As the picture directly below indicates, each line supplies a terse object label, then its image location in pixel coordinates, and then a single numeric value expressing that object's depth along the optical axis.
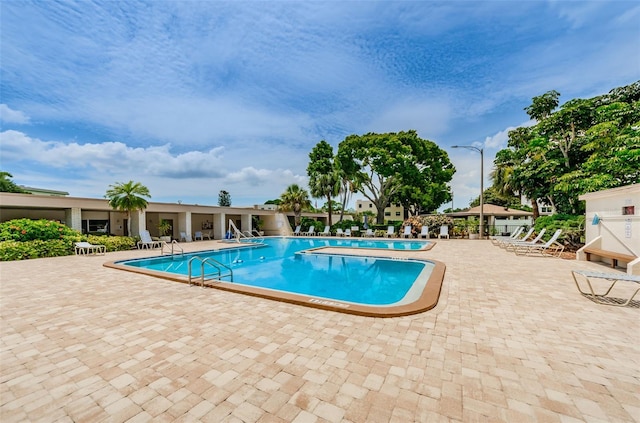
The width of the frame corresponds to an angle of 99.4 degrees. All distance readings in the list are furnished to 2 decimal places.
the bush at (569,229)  12.67
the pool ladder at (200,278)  6.57
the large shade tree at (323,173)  25.94
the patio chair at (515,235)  15.51
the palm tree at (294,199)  25.25
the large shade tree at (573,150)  13.41
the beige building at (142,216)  14.08
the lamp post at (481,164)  17.80
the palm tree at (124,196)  15.57
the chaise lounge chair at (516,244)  11.97
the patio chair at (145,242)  15.91
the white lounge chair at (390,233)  23.40
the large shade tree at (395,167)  25.17
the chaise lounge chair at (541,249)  11.22
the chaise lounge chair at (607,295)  4.81
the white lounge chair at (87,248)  12.83
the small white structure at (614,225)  7.89
